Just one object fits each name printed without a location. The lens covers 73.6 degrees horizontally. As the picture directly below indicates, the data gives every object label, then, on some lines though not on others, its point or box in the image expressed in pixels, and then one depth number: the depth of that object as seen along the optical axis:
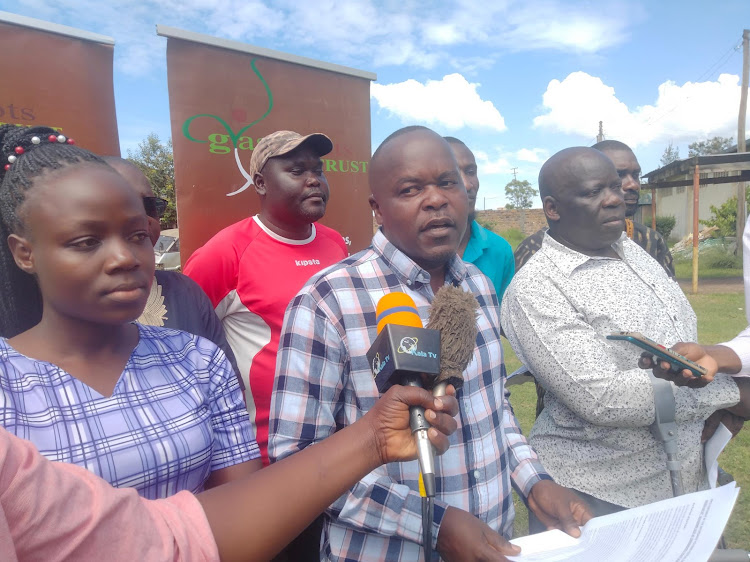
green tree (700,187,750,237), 17.94
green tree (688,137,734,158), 40.33
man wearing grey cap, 2.49
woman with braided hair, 1.15
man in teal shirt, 3.30
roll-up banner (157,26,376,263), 3.10
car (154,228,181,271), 9.75
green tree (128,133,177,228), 12.53
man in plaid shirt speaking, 1.40
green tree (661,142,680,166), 43.31
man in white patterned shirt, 1.79
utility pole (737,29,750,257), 20.31
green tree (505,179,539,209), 44.48
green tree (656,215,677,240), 22.95
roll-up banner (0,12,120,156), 2.54
